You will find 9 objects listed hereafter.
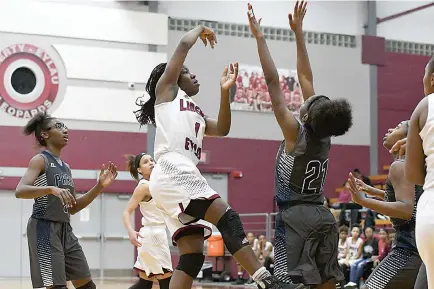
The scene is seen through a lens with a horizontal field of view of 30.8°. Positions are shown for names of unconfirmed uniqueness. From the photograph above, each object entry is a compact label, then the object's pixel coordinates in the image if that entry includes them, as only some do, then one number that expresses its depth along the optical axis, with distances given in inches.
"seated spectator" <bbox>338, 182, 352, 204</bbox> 753.0
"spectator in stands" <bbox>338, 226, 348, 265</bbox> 587.8
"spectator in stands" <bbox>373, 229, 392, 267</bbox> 538.0
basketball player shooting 195.5
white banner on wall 850.8
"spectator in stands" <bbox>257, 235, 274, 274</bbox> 625.3
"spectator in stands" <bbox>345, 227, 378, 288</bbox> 547.5
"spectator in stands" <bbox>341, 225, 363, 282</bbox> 567.2
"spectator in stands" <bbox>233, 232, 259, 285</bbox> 670.5
